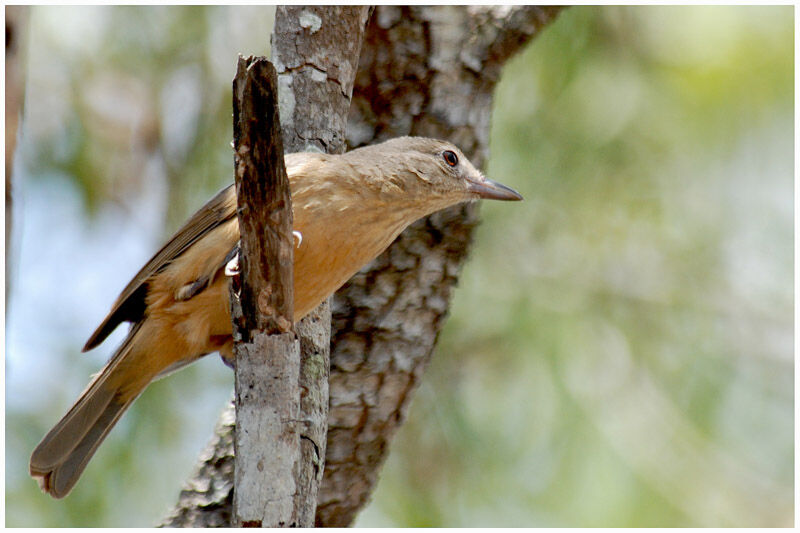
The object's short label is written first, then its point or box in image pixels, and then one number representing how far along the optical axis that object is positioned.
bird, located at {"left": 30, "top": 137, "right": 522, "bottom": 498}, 6.79
